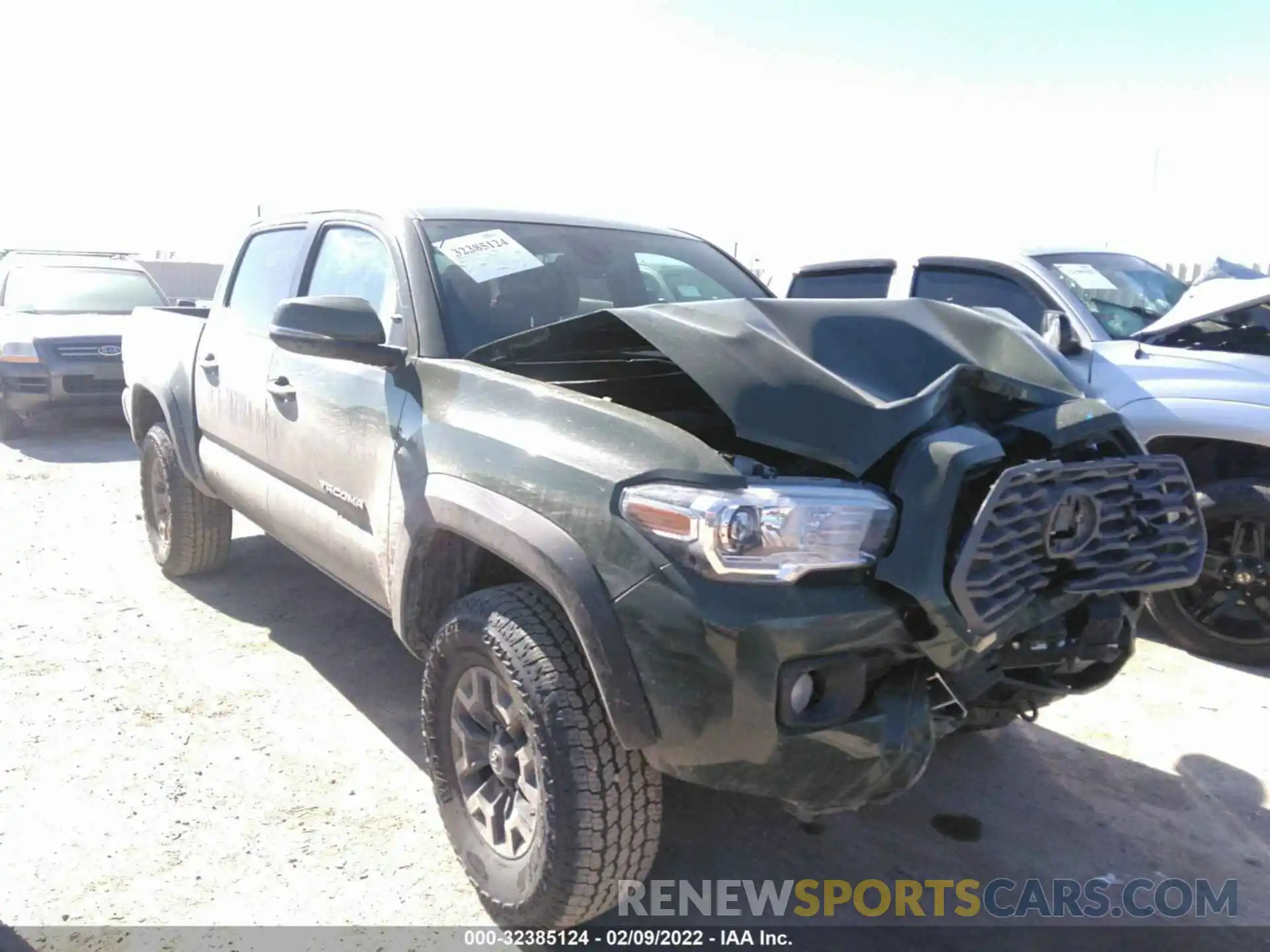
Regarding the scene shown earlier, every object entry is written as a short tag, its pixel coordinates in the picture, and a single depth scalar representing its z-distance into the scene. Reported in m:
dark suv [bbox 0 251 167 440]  8.61
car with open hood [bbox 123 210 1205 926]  1.94
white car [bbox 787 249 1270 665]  4.07
